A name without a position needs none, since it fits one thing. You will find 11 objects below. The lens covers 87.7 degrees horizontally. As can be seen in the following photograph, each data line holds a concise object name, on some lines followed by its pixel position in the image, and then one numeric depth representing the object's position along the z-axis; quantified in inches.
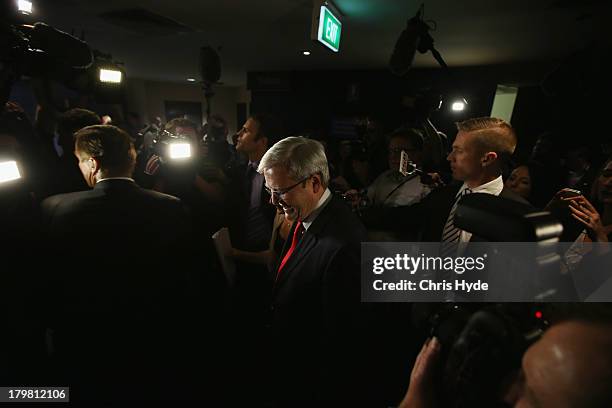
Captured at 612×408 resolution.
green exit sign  112.7
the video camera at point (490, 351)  20.8
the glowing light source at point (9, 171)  49.7
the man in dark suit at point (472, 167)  67.9
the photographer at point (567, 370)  18.3
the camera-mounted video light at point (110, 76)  105.6
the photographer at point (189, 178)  96.2
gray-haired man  47.8
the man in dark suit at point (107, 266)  56.9
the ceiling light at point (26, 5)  66.1
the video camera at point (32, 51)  48.5
